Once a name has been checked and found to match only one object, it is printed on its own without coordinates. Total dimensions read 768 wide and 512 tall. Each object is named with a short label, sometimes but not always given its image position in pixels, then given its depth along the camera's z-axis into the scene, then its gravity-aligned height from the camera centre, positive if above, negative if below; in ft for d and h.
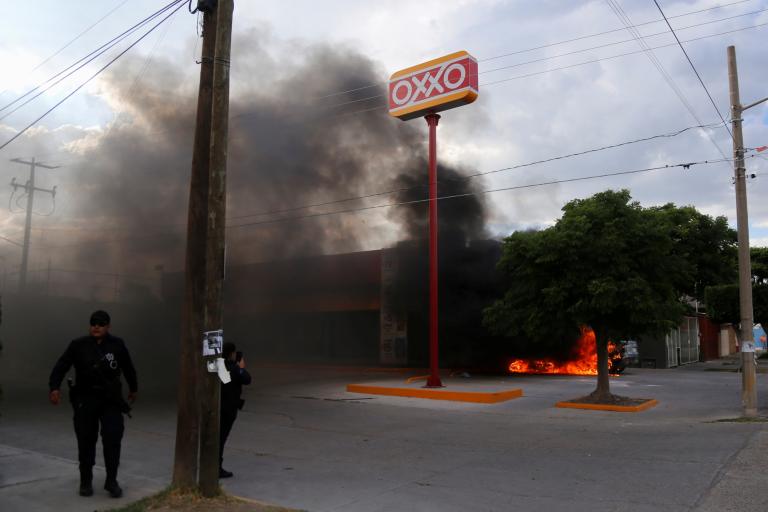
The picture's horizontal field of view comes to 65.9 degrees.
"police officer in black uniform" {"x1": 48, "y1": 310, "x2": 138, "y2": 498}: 16.31 -2.16
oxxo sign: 52.60 +21.65
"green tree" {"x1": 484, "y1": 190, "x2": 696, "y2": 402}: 37.63 +3.44
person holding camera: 19.61 -2.38
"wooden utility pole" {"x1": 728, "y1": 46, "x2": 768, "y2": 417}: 33.46 +4.63
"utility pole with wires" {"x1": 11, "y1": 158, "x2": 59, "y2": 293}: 83.46 +14.73
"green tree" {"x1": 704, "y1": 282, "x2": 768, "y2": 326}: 76.69 +3.21
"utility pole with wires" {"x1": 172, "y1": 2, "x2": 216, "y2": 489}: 16.39 +0.92
